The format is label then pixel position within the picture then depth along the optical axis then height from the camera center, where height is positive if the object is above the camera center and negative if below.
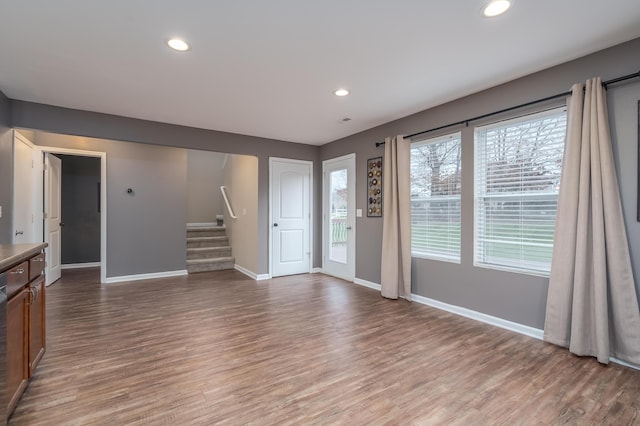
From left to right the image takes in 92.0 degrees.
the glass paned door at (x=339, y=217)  5.09 -0.06
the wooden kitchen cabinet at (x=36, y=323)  2.02 -0.76
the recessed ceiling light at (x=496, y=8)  1.90 +1.29
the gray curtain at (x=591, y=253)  2.29 -0.31
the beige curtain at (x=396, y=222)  3.94 -0.12
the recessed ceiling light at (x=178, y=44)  2.30 +1.28
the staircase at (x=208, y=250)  5.96 -0.74
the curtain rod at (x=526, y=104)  2.28 +1.00
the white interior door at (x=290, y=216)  5.38 -0.05
